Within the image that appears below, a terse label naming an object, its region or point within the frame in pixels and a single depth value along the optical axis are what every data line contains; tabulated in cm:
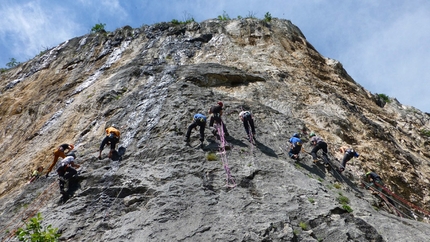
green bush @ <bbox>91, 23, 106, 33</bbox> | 2441
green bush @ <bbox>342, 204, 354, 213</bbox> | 890
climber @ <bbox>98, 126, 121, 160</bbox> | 1147
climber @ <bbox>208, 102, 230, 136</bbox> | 1196
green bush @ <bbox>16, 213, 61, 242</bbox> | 684
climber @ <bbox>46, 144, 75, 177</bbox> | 1223
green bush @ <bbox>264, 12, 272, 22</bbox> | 2184
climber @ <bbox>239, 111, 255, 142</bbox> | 1205
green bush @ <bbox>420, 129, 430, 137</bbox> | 1975
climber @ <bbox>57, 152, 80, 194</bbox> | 1025
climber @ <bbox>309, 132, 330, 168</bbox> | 1194
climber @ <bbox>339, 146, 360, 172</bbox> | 1221
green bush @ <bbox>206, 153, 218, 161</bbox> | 1059
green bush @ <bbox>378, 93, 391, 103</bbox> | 2359
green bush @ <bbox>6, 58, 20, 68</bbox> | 2803
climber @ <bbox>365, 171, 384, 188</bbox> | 1202
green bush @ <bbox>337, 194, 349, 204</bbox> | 944
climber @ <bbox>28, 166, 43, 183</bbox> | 1210
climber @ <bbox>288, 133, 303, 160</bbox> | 1160
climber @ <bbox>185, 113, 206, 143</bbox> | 1137
